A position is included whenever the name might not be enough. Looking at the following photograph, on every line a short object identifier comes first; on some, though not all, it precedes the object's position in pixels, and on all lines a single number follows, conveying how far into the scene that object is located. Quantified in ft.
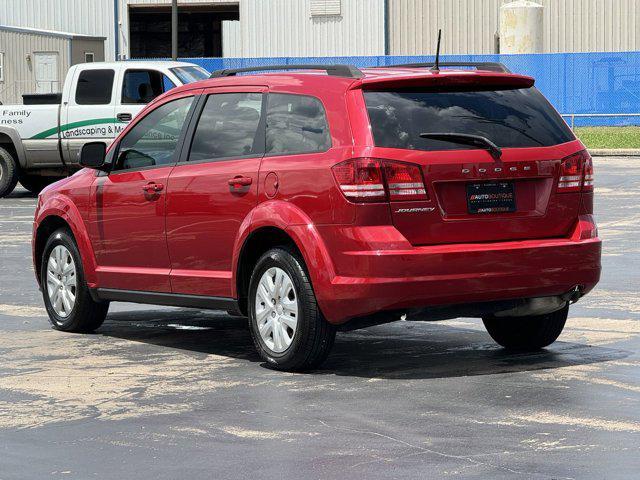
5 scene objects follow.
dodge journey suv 26.48
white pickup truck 76.43
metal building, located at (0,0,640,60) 169.48
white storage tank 160.25
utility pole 143.64
